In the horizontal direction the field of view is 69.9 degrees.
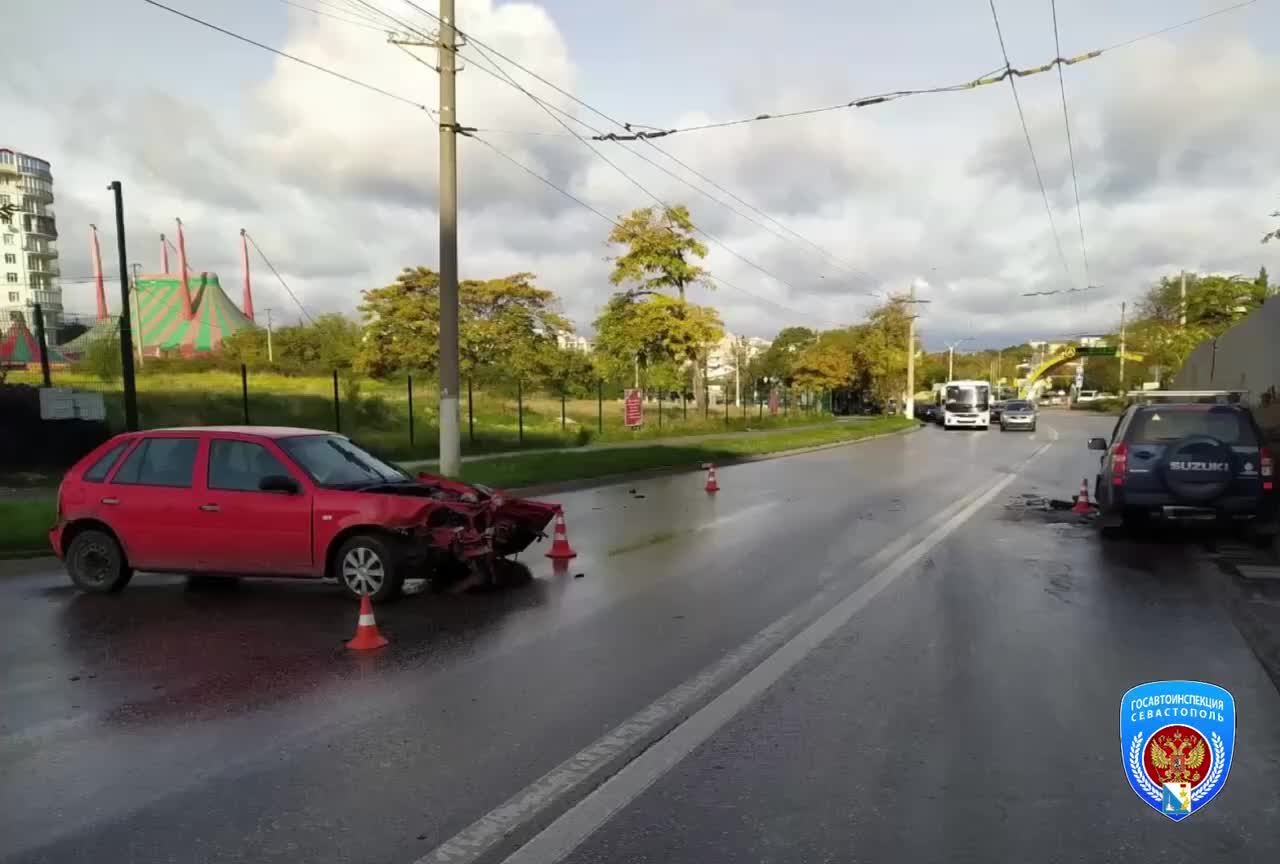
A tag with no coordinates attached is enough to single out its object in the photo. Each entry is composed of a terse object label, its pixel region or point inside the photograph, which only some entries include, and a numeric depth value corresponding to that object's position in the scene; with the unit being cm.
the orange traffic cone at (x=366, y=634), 660
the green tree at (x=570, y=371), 6075
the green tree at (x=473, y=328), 5894
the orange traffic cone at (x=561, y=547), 1024
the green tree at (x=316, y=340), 8544
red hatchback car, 793
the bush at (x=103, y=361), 3073
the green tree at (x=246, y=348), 7844
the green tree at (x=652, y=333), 4153
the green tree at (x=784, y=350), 11543
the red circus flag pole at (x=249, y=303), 13150
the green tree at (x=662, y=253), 4150
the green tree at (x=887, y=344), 6600
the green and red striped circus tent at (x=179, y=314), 10850
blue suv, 1056
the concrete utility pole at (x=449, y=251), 1530
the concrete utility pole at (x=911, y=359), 5744
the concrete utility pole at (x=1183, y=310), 6178
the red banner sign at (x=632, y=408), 3519
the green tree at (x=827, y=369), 7350
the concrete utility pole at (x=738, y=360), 6708
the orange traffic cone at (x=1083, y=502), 1388
